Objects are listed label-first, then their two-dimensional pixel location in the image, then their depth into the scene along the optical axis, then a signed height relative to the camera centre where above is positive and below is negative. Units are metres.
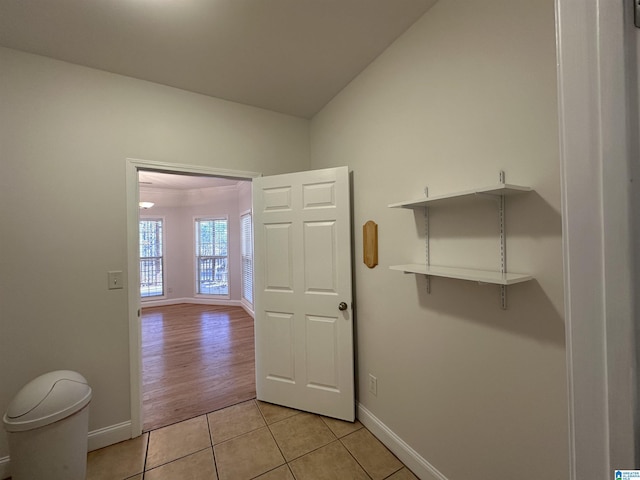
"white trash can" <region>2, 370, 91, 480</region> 1.44 -1.00
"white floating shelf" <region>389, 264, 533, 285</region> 1.06 -0.15
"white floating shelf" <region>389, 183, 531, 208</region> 1.04 +0.20
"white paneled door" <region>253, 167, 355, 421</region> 2.19 -0.42
